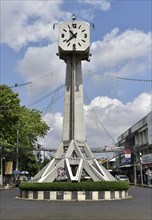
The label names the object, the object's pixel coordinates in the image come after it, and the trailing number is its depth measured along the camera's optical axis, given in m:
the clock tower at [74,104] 21.11
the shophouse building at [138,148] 38.93
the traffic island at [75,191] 16.88
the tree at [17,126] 29.33
